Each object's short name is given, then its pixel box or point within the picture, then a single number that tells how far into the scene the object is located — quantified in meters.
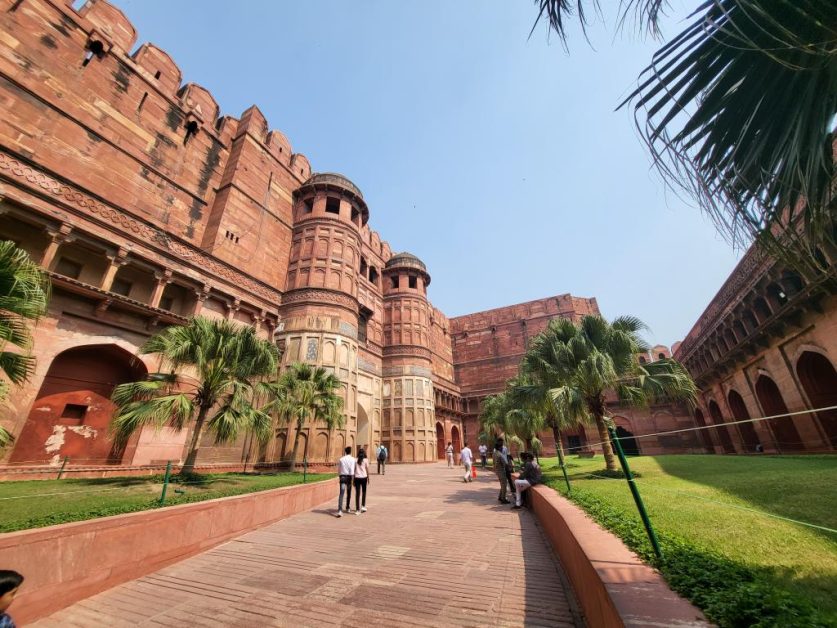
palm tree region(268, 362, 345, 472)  15.03
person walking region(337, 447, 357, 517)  8.99
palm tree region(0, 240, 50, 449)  5.13
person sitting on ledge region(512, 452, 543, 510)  9.15
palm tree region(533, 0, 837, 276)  2.32
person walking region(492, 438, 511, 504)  9.84
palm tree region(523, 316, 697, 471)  11.26
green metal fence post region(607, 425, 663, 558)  3.22
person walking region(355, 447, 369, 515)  8.95
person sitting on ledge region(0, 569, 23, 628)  2.31
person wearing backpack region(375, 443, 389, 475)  19.14
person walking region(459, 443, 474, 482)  15.36
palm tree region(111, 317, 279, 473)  8.98
